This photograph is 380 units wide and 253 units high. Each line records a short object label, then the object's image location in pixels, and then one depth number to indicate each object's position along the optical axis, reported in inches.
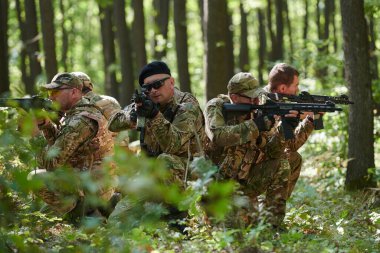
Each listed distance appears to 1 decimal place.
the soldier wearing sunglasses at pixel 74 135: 505.9
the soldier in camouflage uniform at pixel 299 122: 529.4
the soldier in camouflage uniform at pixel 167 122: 460.1
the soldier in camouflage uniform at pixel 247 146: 469.0
